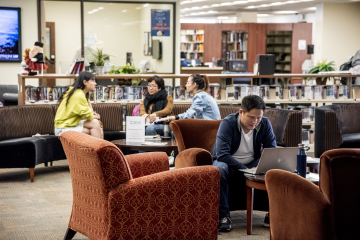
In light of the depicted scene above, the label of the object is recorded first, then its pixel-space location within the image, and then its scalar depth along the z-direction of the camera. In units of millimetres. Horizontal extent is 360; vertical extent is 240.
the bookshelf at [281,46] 16922
